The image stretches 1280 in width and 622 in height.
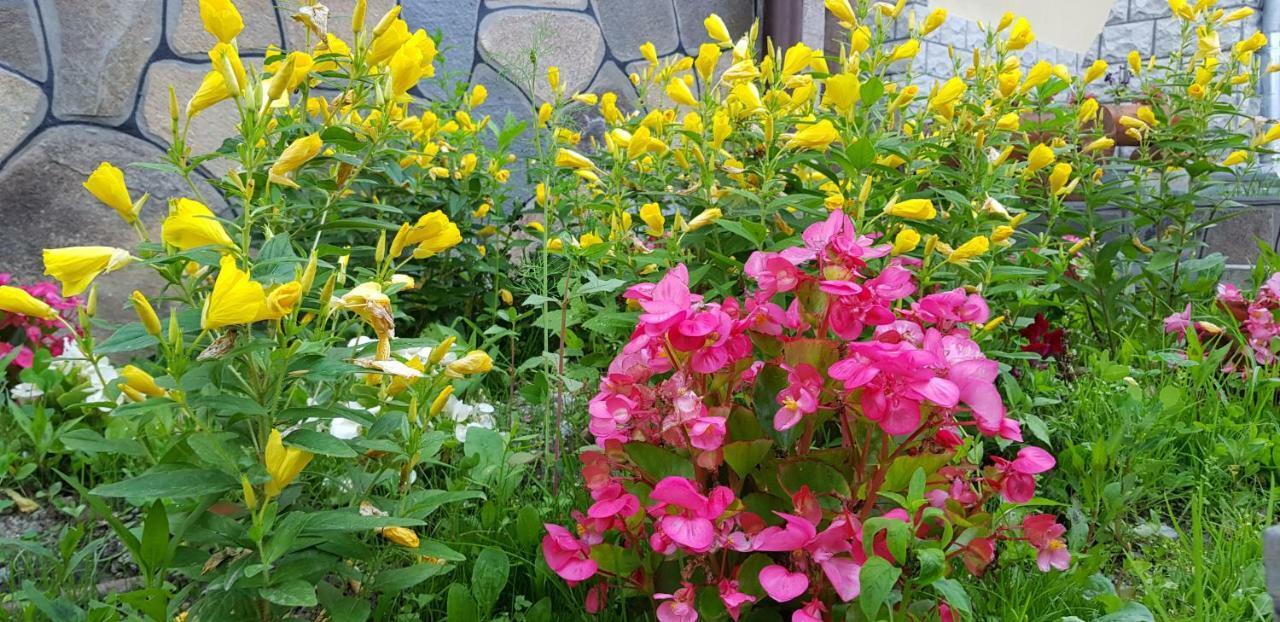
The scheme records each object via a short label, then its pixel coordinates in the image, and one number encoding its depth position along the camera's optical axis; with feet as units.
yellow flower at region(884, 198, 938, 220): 4.87
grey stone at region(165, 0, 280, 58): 9.89
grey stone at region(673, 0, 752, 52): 13.75
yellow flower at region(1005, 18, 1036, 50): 7.04
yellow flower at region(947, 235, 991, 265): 4.90
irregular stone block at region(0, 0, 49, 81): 8.89
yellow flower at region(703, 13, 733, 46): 6.77
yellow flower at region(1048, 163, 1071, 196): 6.76
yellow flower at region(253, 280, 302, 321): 3.00
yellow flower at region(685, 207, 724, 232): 5.38
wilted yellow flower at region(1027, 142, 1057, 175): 6.36
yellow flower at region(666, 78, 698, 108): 6.08
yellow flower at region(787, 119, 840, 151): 5.19
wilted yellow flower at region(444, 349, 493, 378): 3.97
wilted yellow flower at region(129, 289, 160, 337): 3.04
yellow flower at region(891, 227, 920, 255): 4.77
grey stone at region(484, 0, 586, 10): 12.17
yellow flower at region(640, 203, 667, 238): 5.70
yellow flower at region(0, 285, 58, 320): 3.33
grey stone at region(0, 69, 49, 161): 8.97
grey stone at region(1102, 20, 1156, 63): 21.38
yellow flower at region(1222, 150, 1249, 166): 7.61
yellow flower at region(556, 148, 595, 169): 5.87
